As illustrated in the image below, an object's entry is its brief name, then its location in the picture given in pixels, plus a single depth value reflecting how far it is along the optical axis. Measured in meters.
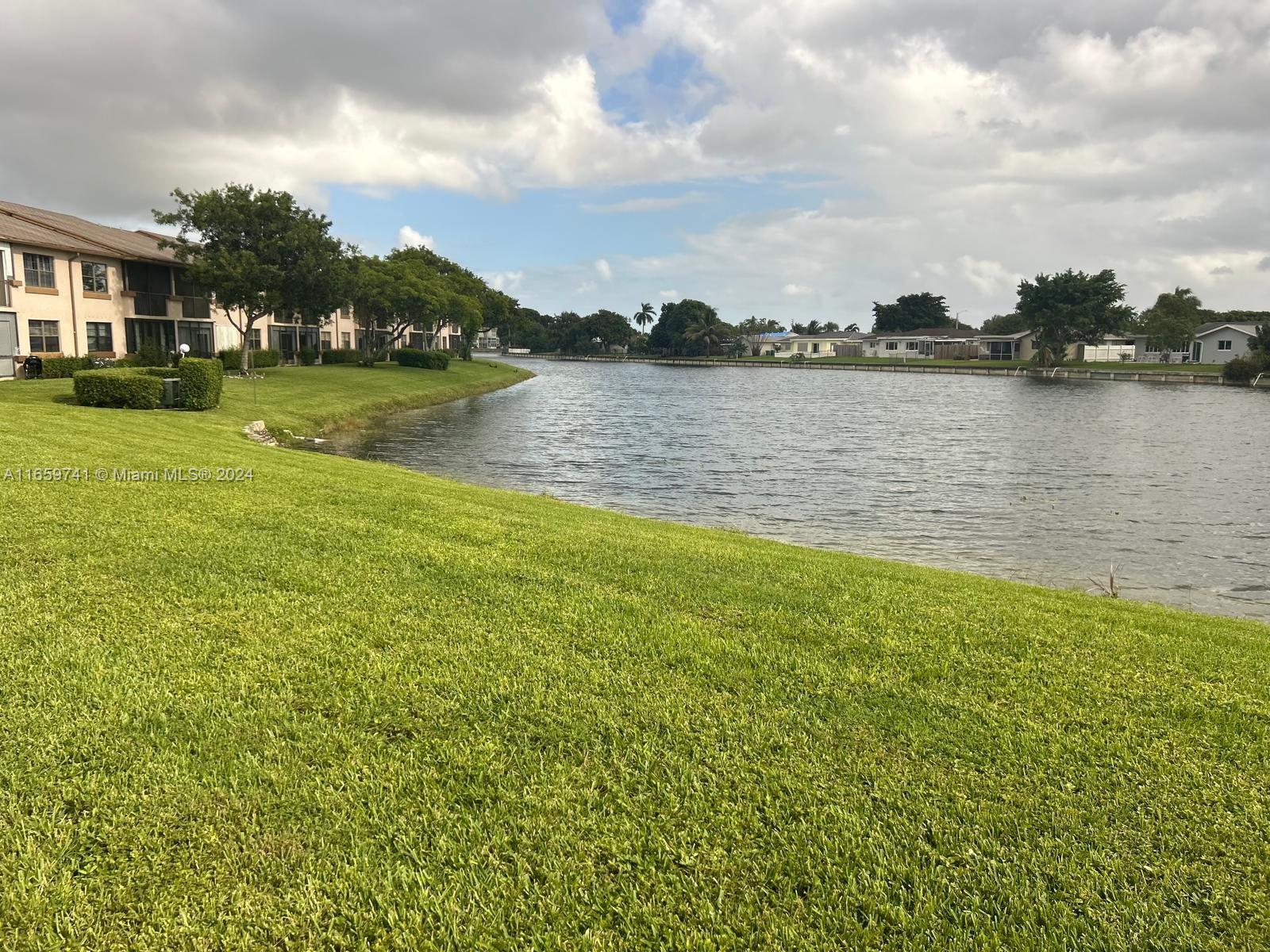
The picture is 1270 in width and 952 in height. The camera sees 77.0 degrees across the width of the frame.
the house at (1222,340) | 95.12
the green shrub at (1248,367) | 77.12
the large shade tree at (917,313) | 161.75
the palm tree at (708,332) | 167.00
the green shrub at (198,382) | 25.62
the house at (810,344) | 163.75
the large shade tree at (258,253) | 41.25
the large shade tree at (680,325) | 172.25
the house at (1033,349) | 127.88
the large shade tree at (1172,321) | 106.37
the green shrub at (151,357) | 37.47
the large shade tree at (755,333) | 182.38
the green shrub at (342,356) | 63.50
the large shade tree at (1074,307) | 103.62
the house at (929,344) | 138.75
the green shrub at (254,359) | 46.34
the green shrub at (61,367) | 32.59
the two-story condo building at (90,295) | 34.22
